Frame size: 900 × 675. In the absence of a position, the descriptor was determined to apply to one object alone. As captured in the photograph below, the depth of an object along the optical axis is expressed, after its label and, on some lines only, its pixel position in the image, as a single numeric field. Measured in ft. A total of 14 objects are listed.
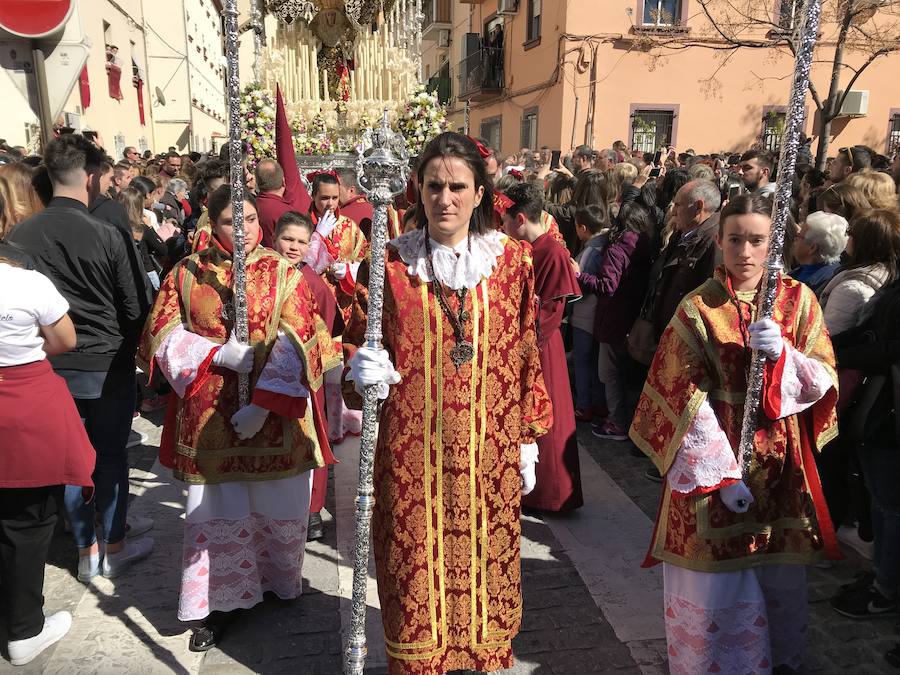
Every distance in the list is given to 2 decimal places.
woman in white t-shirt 8.87
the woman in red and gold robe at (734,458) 8.18
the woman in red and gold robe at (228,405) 9.44
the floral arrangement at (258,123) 26.30
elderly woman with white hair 13.05
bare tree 37.86
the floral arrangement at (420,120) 28.45
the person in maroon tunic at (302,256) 13.07
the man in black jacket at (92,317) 10.90
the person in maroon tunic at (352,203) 19.10
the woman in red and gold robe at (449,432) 8.13
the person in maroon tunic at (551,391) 13.39
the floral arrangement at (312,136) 29.63
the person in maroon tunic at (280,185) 16.24
